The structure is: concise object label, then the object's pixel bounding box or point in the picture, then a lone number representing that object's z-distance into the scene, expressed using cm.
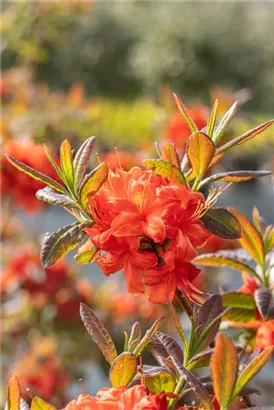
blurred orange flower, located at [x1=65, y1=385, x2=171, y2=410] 83
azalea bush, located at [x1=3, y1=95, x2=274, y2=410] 89
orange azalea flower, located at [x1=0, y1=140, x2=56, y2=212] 195
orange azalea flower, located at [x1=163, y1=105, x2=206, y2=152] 258
